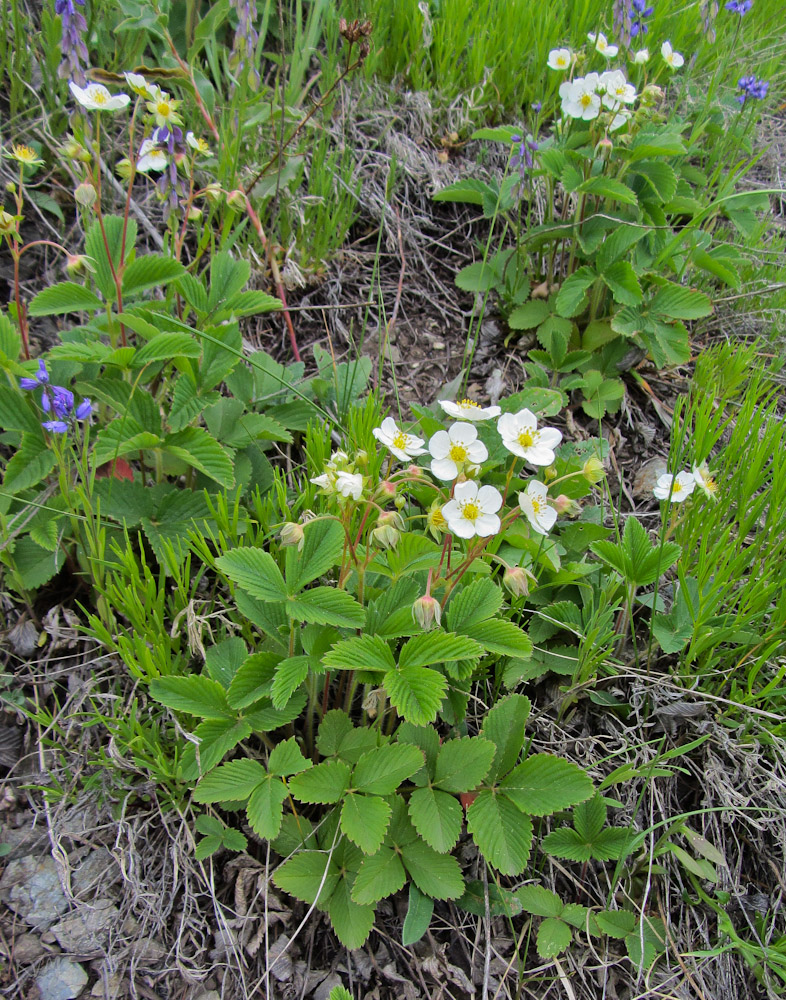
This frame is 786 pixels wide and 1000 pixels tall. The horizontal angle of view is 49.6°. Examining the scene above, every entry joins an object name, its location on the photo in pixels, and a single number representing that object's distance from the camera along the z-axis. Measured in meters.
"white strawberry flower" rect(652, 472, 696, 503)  0.36
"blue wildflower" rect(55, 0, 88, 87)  0.38
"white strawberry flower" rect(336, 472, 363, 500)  0.28
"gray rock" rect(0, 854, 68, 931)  0.32
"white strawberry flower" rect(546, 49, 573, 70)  0.54
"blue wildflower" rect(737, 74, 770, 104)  0.53
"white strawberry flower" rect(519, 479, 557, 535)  0.29
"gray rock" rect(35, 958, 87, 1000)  0.31
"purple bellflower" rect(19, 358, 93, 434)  0.34
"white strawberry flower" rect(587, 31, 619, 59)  0.48
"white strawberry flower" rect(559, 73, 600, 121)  0.46
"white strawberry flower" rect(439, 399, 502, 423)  0.31
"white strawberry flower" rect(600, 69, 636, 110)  0.45
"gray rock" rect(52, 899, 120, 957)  0.32
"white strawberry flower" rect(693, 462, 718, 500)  0.37
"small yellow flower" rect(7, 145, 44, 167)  0.37
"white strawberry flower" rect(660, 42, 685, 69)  0.51
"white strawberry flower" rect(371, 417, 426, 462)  0.30
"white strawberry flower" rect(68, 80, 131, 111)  0.37
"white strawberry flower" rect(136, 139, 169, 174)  0.39
